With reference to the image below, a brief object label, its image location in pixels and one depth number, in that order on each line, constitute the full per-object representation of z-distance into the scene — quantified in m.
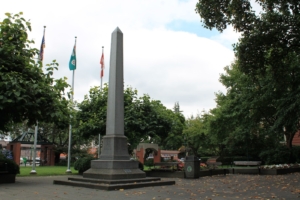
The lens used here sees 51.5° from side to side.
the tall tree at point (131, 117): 20.05
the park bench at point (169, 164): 18.64
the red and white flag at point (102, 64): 26.87
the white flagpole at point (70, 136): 24.00
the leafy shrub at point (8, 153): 30.33
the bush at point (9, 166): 14.05
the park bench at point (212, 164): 19.50
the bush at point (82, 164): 19.20
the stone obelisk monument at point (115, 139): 12.62
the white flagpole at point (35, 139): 22.19
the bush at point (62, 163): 40.41
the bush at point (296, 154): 26.44
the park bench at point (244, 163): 20.80
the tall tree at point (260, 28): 12.99
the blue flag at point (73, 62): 24.68
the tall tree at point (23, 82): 12.27
